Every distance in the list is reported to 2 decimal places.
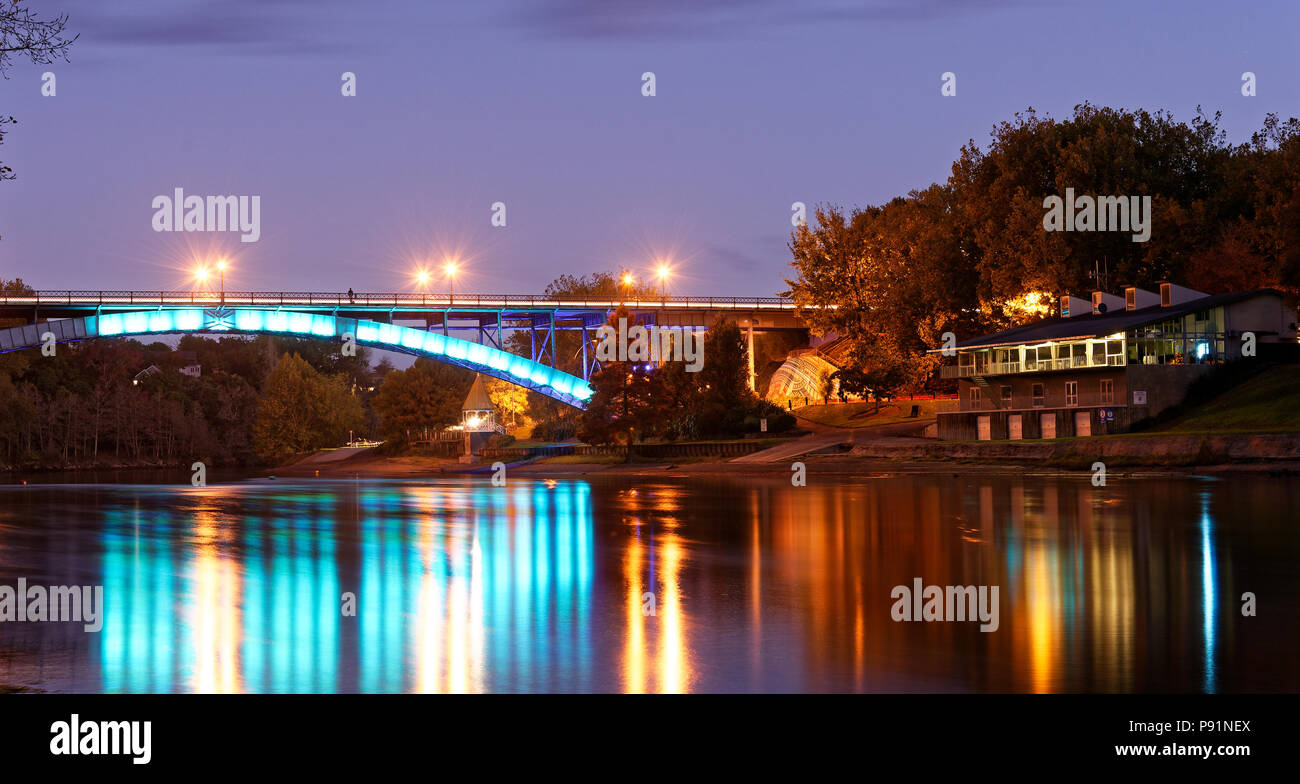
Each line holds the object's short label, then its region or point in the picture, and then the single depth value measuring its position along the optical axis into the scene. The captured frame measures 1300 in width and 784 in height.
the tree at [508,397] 128.00
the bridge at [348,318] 91.00
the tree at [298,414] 135.00
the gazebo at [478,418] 105.31
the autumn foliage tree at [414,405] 117.25
